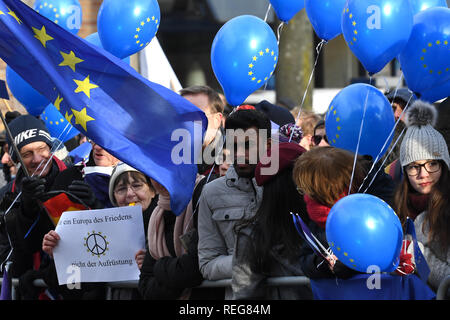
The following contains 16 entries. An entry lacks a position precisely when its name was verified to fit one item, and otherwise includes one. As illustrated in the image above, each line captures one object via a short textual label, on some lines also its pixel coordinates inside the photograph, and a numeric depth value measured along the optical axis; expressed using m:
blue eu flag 9.22
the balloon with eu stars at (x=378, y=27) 8.13
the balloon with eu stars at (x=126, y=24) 10.80
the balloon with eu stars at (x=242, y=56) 9.86
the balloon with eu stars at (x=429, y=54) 8.27
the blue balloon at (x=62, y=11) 11.94
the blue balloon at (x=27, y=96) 12.06
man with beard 8.26
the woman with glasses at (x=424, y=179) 7.68
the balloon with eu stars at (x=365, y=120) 8.68
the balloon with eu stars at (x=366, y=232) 6.86
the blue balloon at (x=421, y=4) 9.27
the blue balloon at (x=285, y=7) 10.51
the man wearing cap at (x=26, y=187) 9.86
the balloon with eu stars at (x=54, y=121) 12.85
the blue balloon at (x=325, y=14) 9.66
